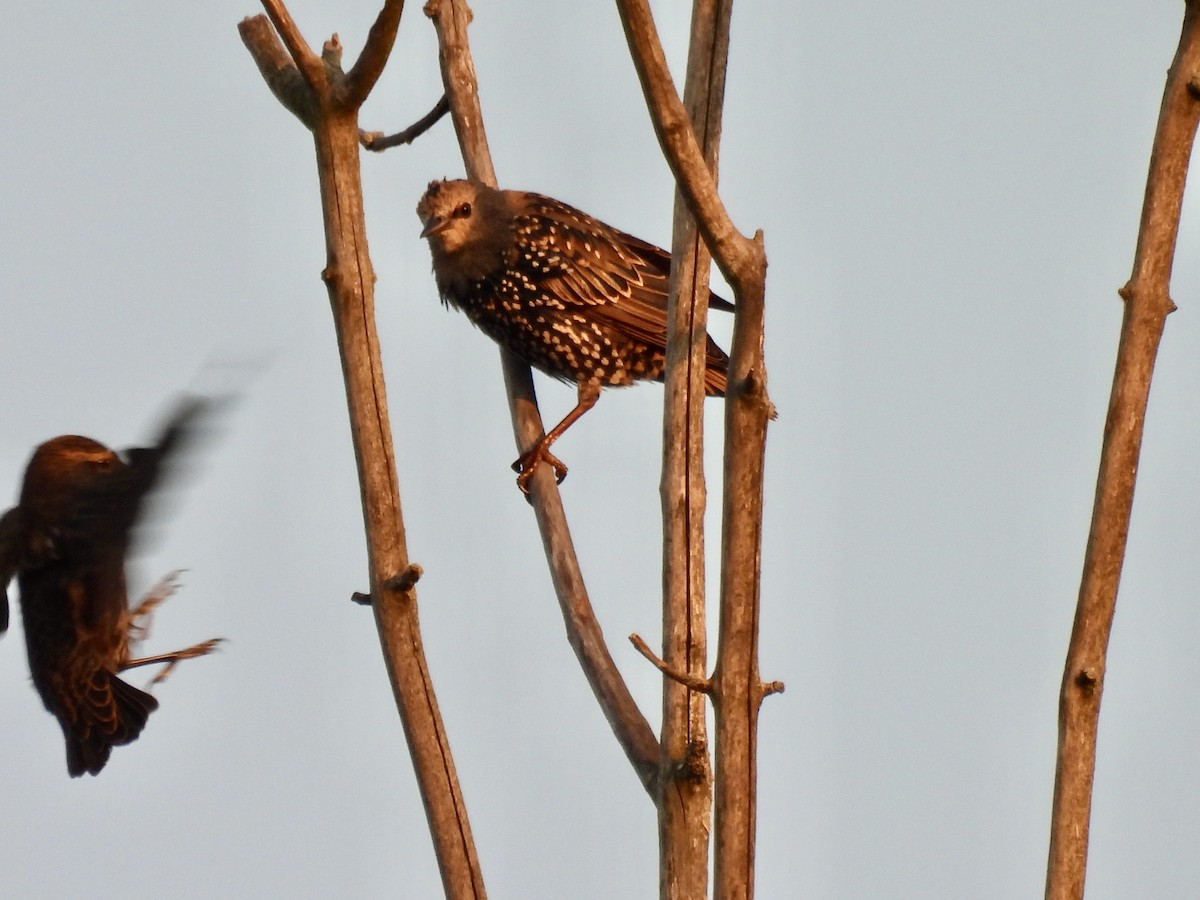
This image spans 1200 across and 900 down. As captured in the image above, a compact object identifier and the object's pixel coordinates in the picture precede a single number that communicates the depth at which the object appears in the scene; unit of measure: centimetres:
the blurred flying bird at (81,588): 960
